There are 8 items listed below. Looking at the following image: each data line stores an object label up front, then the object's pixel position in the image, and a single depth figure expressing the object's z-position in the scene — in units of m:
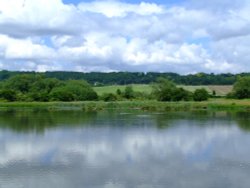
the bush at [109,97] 66.38
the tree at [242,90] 64.50
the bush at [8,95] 65.03
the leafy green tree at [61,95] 66.56
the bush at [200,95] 61.78
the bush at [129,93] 70.94
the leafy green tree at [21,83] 84.75
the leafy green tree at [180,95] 61.50
